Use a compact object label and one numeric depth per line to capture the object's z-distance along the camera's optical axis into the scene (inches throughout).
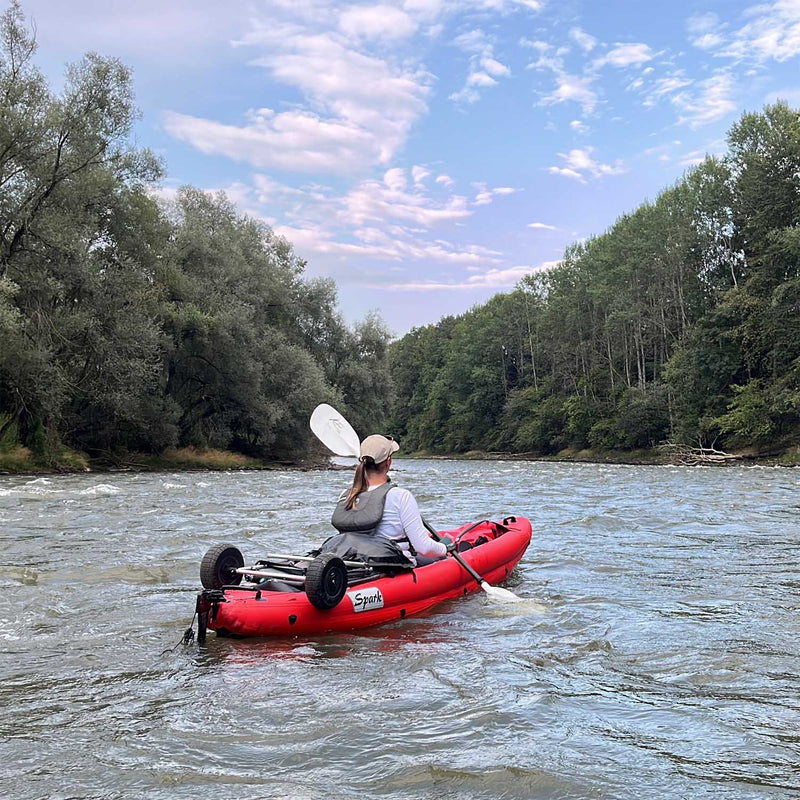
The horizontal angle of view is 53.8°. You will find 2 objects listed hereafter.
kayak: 169.2
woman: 200.2
